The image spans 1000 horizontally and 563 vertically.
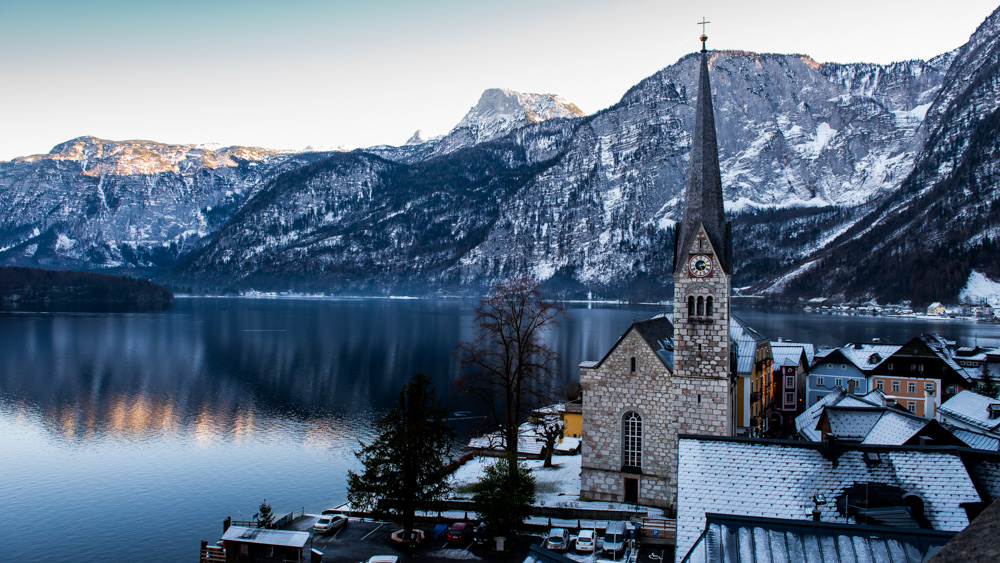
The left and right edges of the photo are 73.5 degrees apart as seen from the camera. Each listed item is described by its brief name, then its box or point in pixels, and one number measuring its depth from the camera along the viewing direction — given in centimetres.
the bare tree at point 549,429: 4231
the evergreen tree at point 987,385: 5619
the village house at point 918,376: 5478
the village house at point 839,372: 5838
